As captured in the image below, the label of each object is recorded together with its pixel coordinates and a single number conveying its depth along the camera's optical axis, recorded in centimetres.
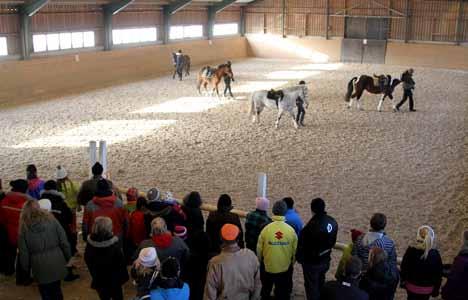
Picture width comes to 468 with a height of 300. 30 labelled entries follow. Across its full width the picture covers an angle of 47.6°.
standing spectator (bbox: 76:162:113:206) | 620
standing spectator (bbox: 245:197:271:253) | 518
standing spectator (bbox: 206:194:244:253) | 499
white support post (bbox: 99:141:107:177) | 827
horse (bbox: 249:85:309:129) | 1373
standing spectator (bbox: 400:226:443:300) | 441
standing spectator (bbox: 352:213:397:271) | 458
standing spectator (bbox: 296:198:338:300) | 485
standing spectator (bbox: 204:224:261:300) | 410
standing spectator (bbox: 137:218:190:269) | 436
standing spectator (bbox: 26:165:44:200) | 622
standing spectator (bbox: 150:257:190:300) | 361
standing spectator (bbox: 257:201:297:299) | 477
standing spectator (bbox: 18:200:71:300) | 455
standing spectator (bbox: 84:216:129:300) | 439
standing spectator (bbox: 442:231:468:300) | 431
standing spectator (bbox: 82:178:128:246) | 529
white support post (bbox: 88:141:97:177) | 812
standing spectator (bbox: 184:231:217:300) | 470
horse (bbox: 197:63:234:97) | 1836
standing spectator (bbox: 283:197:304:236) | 531
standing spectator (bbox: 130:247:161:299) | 381
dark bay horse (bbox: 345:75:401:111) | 1623
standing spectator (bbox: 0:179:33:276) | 538
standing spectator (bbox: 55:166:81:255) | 645
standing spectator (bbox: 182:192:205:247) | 527
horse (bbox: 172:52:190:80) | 2209
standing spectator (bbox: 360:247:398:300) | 424
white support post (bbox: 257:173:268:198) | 701
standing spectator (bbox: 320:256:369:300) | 365
